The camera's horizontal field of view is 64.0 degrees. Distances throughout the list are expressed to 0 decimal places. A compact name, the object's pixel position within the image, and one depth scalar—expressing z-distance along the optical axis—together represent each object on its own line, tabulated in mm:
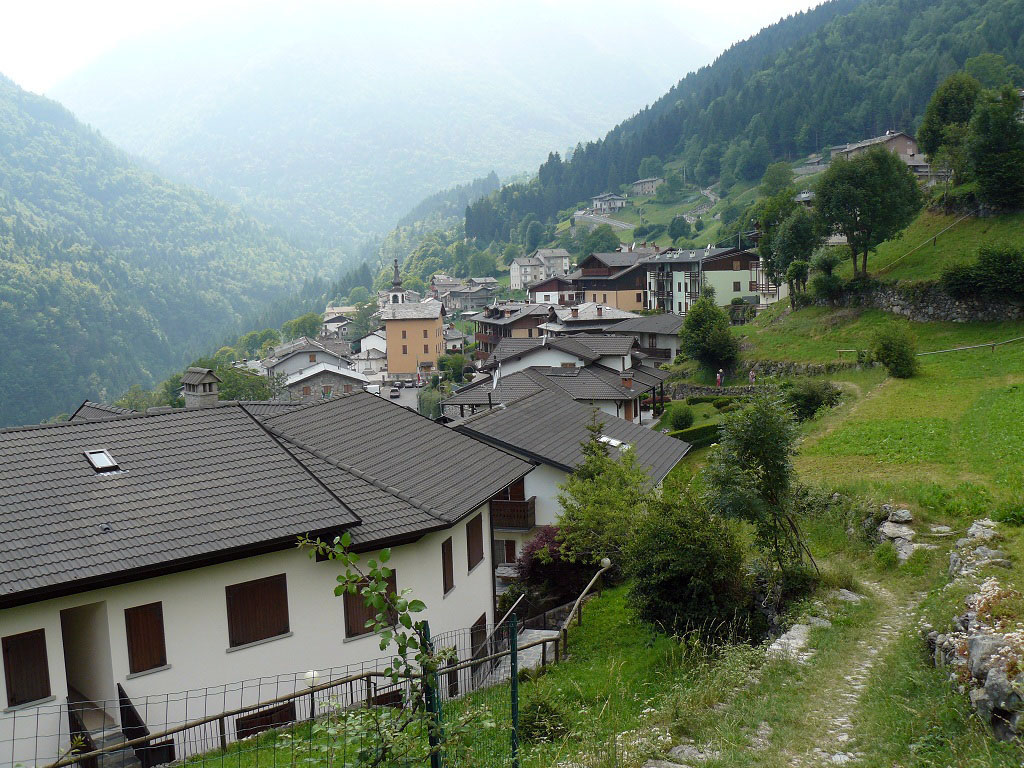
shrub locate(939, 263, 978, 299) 42562
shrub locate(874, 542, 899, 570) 15977
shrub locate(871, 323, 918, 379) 36188
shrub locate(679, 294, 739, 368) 53594
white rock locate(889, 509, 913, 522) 17162
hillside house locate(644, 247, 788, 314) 82500
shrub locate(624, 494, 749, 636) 14453
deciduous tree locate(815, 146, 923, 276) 49719
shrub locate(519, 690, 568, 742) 10719
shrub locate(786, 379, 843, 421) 37472
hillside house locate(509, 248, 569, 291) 140750
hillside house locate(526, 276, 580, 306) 103500
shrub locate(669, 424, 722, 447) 41438
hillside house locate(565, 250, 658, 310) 99938
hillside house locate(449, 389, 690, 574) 25812
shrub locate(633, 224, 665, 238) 141575
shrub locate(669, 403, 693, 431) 42719
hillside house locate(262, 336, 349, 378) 102438
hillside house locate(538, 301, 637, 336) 76250
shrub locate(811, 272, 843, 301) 52531
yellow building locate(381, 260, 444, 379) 103312
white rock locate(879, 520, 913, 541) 16625
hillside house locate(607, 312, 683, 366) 68812
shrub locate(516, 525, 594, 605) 21344
